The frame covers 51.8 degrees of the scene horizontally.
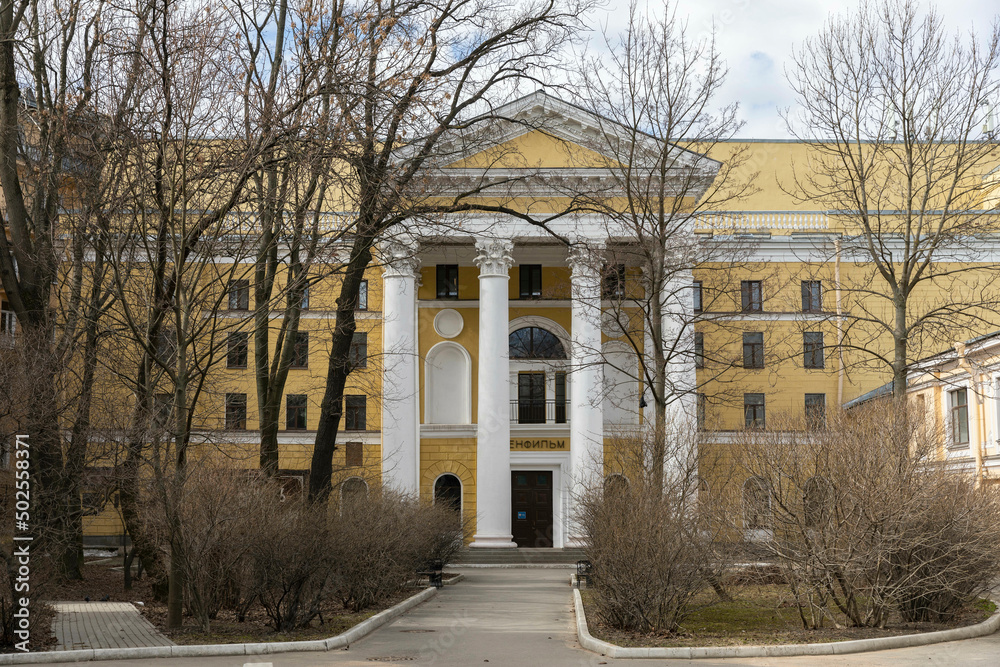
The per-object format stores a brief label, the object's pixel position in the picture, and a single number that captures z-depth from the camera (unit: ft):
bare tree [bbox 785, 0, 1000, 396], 69.67
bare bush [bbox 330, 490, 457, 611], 51.90
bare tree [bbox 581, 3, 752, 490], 70.90
